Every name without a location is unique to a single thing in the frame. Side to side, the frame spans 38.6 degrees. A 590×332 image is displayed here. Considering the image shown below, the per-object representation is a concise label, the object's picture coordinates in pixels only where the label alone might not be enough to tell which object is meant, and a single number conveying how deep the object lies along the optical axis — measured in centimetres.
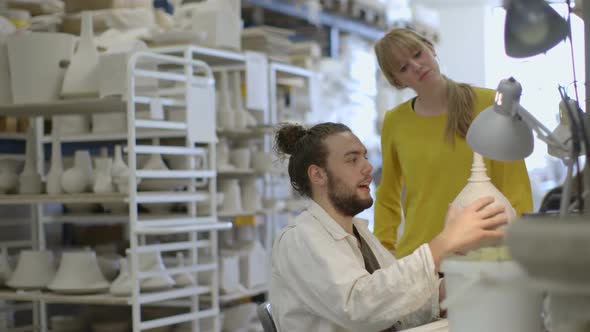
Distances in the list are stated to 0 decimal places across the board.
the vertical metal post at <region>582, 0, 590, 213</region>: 126
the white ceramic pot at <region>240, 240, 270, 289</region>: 465
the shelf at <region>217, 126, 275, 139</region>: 479
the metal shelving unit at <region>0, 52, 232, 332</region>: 360
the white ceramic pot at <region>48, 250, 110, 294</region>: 376
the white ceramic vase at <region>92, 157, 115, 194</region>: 373
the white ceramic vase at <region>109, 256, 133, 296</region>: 371
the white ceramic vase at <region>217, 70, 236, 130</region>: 472
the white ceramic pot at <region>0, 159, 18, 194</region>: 398
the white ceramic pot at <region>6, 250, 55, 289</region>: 389
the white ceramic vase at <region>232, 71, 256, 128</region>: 481
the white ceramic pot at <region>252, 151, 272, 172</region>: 495
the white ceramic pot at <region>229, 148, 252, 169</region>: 488
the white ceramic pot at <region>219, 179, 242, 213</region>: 475
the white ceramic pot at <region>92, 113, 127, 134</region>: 457
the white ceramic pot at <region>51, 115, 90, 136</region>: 465
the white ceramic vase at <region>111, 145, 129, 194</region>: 367
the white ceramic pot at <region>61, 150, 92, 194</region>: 381
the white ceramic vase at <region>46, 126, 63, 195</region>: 386
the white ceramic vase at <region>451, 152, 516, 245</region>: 169
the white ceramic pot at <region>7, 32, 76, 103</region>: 373
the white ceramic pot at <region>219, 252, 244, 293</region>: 446
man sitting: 172
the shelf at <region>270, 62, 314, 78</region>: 525
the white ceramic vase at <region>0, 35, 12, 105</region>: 386
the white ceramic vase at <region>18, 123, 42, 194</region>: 396
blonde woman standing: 244
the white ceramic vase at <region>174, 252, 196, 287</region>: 403
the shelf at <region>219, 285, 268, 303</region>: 446
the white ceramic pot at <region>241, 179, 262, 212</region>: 493
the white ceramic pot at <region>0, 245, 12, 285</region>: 405
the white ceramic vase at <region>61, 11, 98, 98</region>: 370
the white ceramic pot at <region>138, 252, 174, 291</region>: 376
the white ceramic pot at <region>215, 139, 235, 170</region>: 472
